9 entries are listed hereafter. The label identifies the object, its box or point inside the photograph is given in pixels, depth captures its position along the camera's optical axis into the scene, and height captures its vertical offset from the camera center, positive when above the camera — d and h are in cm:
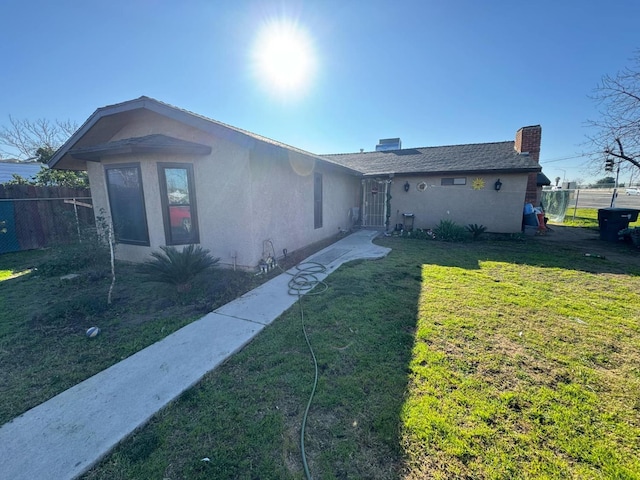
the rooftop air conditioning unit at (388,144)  1931 +444
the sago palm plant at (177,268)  460 -114
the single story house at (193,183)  543 +52
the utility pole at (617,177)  1032 +105
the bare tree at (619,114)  866 +303
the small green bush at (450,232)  986 -114
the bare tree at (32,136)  1836 +505
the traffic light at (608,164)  1003 +143
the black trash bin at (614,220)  927 -70
